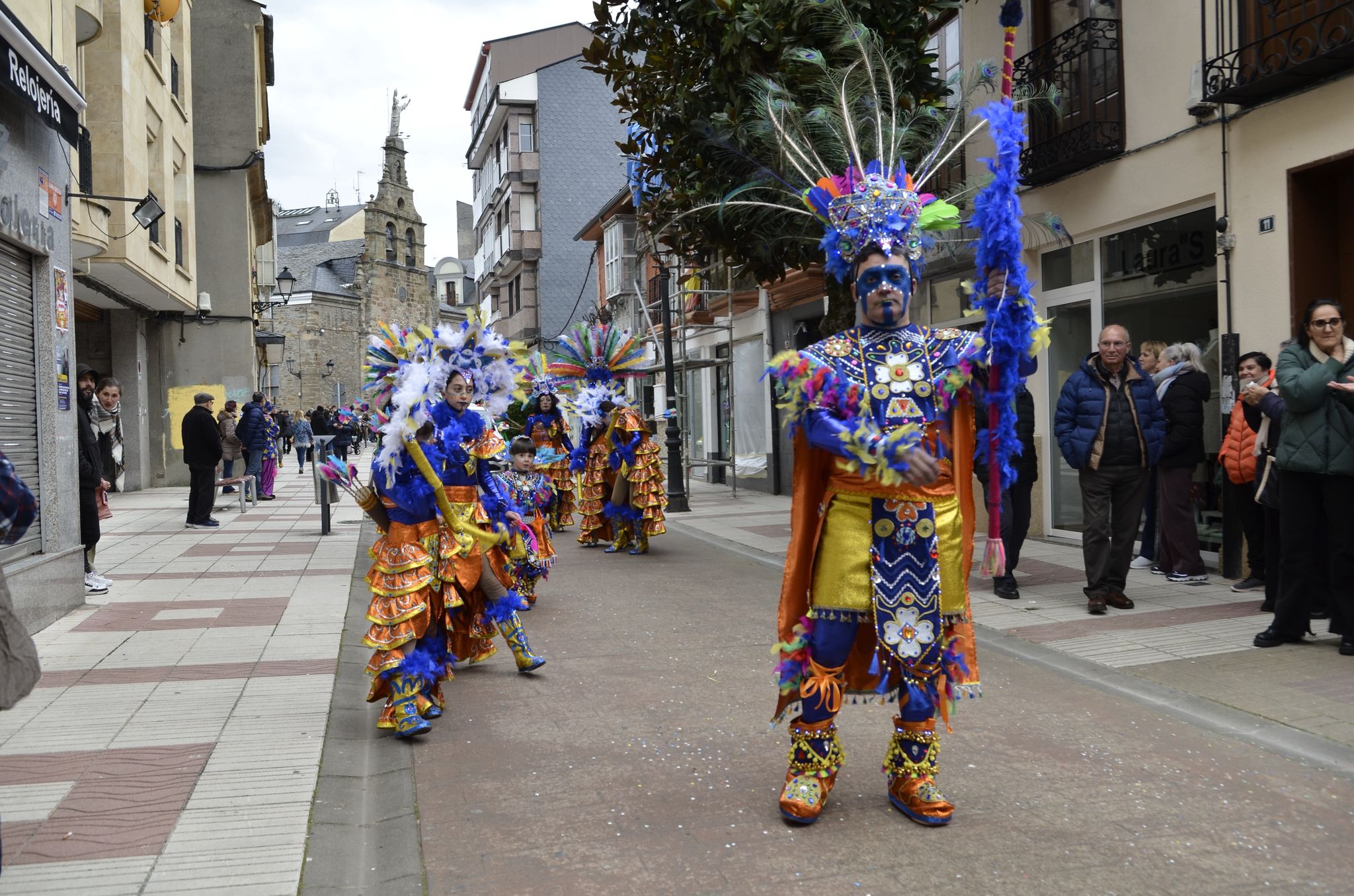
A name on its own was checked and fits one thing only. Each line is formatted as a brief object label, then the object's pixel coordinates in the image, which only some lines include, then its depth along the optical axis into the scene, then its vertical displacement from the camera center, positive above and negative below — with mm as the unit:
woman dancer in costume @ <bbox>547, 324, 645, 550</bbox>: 12273 +550
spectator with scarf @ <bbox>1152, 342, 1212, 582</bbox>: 8688 -241
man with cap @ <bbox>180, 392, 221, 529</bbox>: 14367 -97
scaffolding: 20234 +2342
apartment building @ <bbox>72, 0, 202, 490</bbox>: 15180 +3250
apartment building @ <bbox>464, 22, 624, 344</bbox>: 39250 +10423
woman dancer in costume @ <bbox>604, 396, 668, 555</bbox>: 11750 -465
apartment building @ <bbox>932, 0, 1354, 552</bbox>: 8312 +2182
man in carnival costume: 3783 -229
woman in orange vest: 7762 -348
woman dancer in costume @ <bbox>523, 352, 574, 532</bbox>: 11984 +254
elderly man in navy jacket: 7676 -195
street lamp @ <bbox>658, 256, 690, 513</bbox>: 17328 -55
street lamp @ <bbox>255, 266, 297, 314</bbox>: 27578 +4175
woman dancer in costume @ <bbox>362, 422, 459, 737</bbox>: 5055 -791
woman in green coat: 6070 -261
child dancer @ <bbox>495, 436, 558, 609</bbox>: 8297 -637
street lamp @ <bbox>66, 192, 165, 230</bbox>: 14328 +3193
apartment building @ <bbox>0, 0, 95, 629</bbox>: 7383 +1077
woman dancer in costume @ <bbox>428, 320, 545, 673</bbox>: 5570 -202
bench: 17344 -709
